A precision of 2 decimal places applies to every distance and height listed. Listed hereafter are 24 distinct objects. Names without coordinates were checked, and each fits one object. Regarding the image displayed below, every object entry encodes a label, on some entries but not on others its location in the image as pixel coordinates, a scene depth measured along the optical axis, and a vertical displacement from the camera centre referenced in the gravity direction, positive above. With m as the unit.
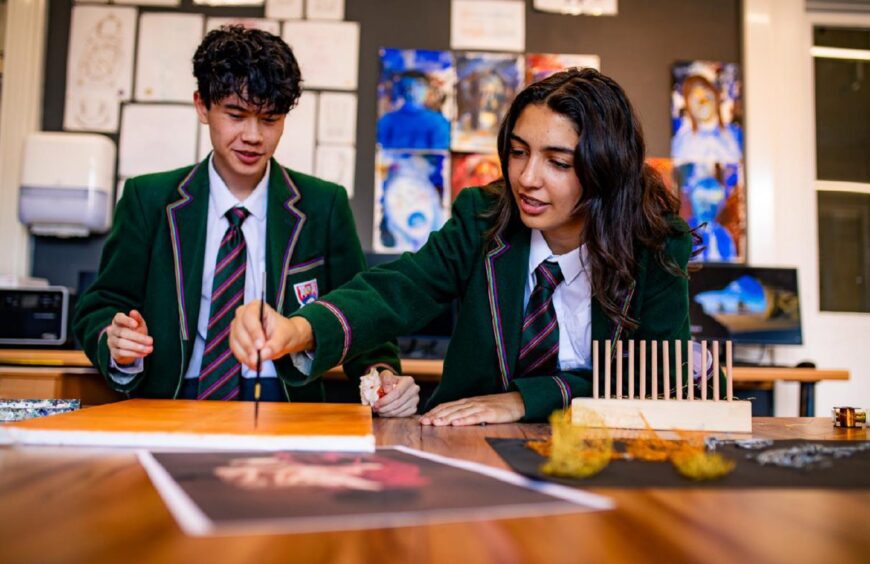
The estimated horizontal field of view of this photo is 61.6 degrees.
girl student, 1.41 +0.15
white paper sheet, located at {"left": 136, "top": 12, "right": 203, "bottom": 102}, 3.45 +1.27
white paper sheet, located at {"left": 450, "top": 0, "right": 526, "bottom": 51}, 3.53 +1.49
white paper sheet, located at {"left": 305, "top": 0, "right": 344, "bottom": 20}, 3.49 +1.52
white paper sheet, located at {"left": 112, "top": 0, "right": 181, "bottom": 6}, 3.47 +1.53
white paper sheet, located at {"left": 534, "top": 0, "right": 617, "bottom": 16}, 3.57 +1.61
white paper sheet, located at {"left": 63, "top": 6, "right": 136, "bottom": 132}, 3.42 +1.22
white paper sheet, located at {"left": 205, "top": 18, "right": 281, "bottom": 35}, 3.48 +1.46
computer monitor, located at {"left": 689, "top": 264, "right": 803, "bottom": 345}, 3.29 +0.16
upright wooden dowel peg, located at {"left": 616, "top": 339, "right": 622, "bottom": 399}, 1.18 -0.05
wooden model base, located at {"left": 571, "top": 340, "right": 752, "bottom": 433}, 1.14 -0.11
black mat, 0.66 -0.13
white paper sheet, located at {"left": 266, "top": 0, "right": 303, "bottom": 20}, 3.50 +1.53
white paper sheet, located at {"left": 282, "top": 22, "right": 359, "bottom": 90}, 3.48 +1.32
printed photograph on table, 0.48 -0.13
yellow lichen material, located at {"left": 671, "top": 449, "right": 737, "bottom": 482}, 0.68 -0.12
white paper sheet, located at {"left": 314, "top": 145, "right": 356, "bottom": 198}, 3.45 +0.78
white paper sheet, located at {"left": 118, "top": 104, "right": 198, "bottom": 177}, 3.42 +0.88
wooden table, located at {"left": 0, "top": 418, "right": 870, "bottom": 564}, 0.42 -0.13
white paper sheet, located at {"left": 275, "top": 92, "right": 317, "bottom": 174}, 3.46 +0.90
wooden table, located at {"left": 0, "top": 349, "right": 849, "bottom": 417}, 2.71 -0.17
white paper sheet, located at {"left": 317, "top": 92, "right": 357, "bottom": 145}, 3.46 +1.00
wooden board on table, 0.80 -0.12
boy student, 1.56 +0.18
